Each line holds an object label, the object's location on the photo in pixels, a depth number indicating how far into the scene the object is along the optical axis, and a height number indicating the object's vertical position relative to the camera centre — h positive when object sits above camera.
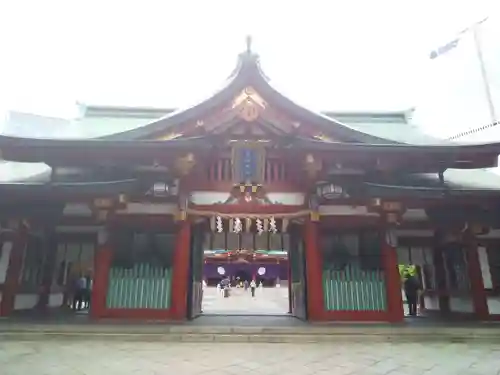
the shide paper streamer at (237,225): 10.60 +1.77
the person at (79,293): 13.87 -0.02
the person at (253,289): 25.65 +0.17
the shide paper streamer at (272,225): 10.69 +1.78
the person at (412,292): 14.29 -0.04
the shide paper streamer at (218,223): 10.57 +1.81
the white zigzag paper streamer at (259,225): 10.76 +1.78
